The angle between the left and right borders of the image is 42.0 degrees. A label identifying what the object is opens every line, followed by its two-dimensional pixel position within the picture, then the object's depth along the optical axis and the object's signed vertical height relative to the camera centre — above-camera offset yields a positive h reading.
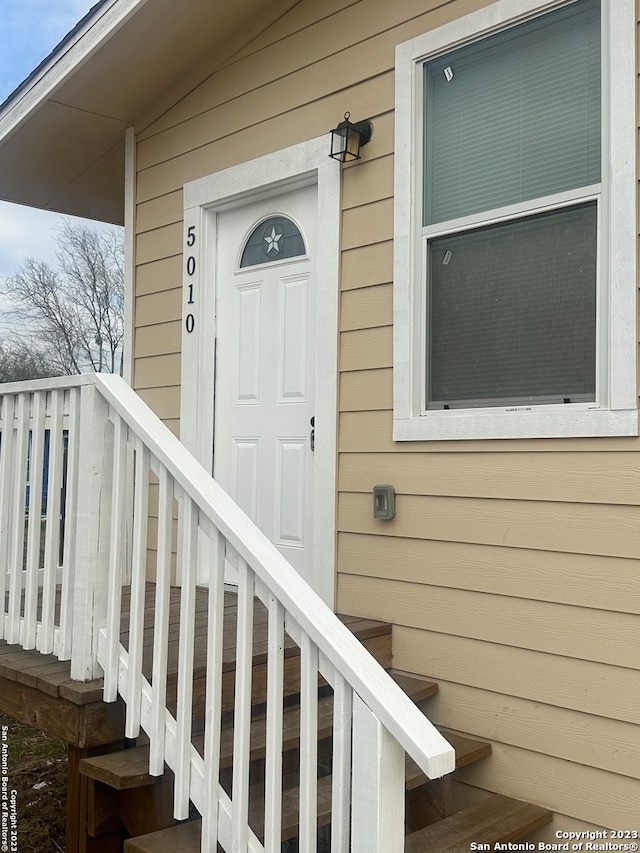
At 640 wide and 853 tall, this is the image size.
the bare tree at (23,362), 14.88 +1.67
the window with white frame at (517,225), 2.61 +0.82
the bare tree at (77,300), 15.07 +2.92
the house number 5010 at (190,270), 4.15 +0.94
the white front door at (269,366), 3.71 +0.44
